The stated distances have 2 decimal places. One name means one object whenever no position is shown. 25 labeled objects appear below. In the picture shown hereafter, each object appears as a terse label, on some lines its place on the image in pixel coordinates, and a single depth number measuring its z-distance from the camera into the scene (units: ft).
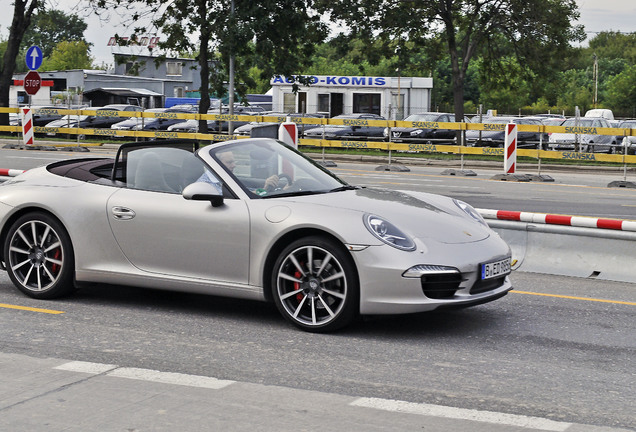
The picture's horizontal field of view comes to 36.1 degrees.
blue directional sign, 103.81
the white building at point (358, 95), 163.73
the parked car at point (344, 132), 118.62
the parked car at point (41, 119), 142.41
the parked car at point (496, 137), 109.19
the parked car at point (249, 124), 103.11
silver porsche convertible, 20.70
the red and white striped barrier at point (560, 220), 30.07
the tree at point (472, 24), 116.67
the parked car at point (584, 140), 99.04
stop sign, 102.99
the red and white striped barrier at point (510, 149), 74.90
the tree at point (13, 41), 133.49
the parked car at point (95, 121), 126.48
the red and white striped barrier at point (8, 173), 44.14
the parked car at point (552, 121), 130.00
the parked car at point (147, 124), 136.74
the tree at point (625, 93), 253.85
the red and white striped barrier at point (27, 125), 102.76
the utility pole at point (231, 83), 115.65
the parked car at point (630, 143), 95.21
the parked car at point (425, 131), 95.51
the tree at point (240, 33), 114.83
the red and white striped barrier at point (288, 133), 49.62
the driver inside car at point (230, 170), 22.79
